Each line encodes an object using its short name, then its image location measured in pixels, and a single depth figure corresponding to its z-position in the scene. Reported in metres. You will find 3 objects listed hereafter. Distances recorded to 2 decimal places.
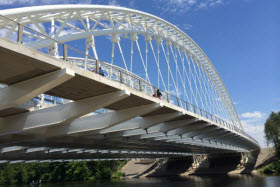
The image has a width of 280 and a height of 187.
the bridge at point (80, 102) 9.67
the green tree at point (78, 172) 87.19
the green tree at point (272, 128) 84.69
